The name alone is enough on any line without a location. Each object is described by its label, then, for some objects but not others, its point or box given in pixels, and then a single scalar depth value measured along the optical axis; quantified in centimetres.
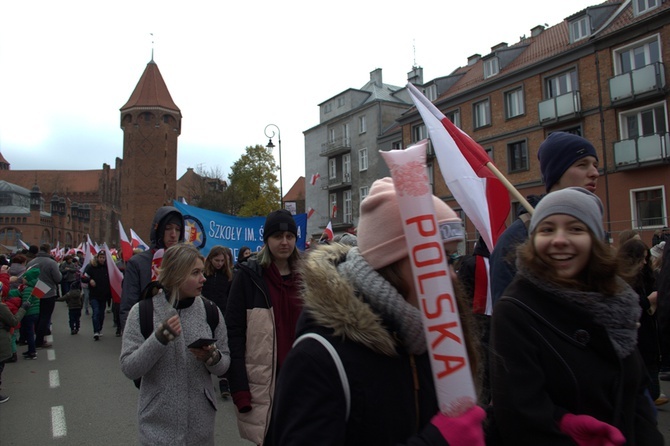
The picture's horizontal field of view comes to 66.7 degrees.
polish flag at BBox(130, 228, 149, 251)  1410
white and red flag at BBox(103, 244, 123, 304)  798
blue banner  846
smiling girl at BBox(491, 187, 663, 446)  173
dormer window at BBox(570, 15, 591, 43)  2494
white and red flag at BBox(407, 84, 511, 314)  373
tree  4619
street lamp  2754
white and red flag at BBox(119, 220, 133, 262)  1025
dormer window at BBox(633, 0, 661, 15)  2241
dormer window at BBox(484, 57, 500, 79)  2958
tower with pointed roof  7819
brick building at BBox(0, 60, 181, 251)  7844
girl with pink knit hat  138
